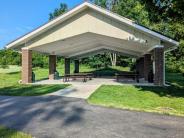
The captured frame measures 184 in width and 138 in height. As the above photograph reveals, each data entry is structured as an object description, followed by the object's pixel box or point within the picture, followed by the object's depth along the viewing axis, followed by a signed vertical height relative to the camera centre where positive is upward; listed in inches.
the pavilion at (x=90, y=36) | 313.4 +95.5
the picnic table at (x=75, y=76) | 399.9 -17.9
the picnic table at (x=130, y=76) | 380.2 -16.9
